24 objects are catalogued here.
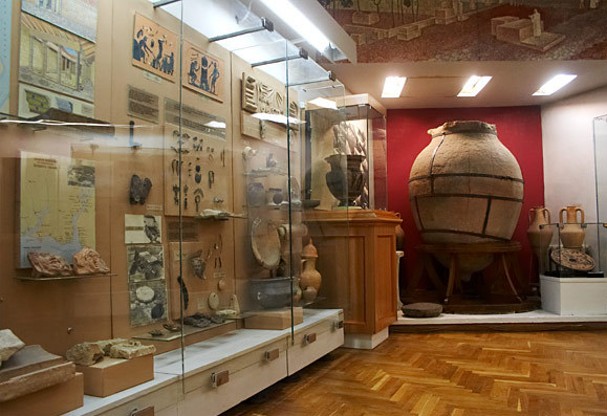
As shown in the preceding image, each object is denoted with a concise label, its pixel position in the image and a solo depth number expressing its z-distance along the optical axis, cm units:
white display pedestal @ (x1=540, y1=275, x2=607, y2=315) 464
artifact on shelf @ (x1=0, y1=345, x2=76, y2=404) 136
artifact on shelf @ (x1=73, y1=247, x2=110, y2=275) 181
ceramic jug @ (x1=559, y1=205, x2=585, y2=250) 493
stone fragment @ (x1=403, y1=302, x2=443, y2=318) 458
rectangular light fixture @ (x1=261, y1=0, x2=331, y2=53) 296
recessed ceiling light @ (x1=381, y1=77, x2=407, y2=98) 493
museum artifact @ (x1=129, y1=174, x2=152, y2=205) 219
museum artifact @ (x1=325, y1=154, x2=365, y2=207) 383
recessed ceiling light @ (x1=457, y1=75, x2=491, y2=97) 494
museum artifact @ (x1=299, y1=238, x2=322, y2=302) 343
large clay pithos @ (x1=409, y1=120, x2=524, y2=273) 489
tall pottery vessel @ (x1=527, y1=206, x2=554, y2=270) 536
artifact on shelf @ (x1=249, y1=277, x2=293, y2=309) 294
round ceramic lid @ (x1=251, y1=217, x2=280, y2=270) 303
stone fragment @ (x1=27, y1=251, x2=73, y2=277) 170
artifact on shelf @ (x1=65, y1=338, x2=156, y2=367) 171
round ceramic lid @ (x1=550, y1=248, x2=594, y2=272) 477
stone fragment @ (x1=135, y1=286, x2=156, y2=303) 221
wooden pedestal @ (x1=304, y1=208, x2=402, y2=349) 373
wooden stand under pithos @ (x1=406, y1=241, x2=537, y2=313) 484
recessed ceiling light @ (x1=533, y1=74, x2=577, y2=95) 496
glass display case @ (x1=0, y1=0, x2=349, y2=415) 171
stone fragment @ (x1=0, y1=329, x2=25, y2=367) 141
